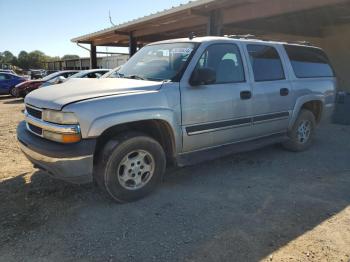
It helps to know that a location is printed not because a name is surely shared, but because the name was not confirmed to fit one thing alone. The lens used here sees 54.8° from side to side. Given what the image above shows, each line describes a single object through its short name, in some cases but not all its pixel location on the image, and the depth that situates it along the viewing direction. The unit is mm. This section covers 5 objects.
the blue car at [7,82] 18609
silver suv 3422
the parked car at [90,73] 12938
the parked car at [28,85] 15984
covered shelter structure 9259
